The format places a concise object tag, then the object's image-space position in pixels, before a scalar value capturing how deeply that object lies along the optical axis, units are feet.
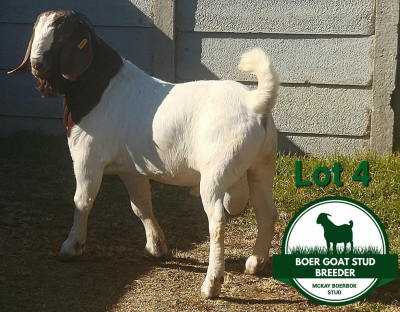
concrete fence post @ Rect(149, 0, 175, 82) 21.61
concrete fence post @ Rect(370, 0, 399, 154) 19.85
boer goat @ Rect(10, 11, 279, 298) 12.69
